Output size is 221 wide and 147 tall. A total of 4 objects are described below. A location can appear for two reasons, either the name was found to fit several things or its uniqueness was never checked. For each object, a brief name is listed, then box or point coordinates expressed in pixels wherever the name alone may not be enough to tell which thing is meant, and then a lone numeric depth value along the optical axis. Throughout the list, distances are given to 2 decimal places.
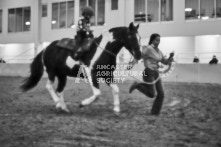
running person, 7.98
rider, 8.36
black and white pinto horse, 7.93
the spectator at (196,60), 22.61
